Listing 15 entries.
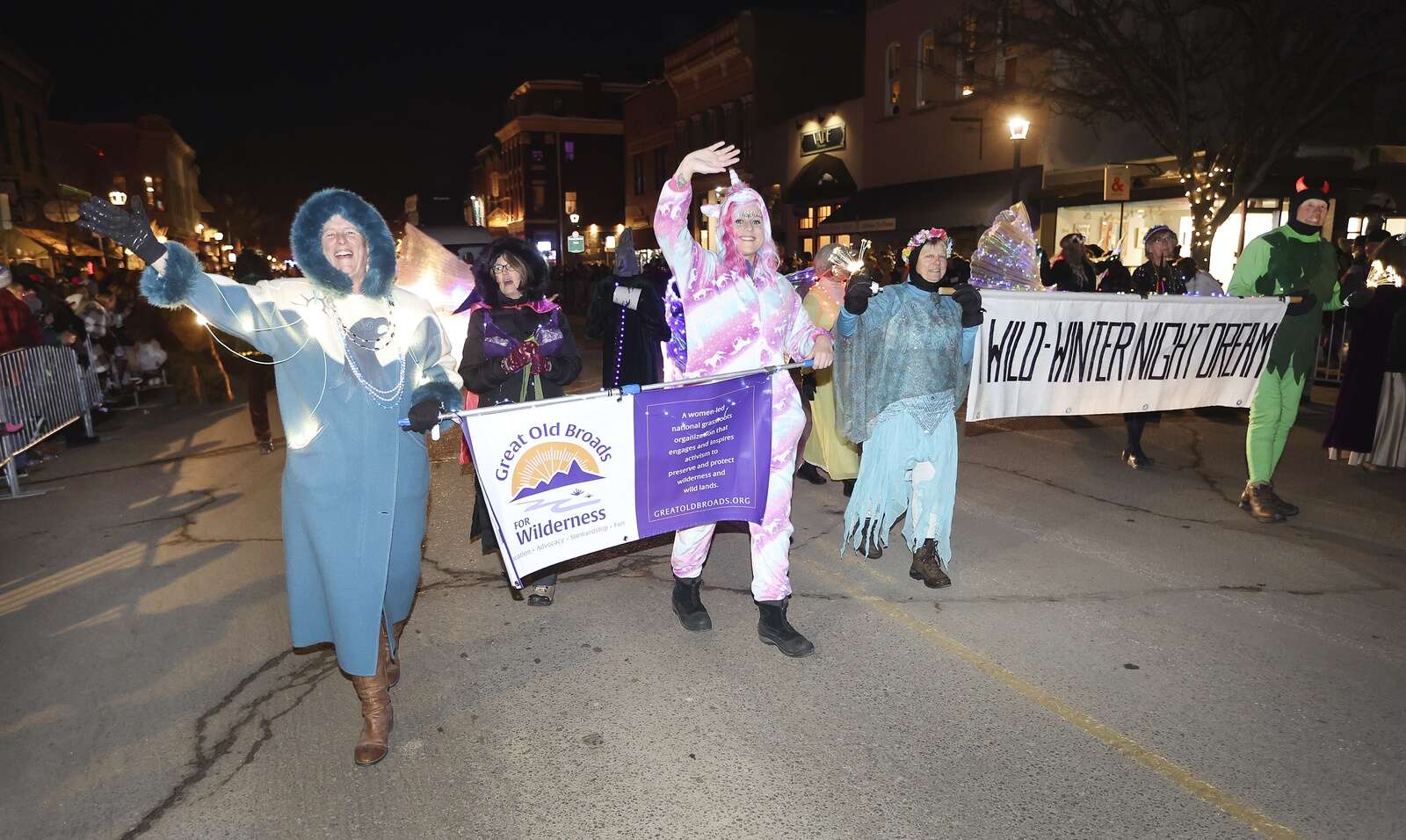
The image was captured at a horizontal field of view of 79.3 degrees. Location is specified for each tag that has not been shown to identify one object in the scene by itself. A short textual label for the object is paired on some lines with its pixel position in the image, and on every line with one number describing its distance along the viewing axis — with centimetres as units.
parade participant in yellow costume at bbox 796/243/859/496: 639
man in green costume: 570
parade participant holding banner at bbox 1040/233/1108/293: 861
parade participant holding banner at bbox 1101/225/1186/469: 721
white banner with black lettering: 522
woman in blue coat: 295
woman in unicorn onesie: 367
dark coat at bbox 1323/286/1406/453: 699
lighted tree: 1204
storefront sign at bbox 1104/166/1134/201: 1521
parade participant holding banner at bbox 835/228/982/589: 445
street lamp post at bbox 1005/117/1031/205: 1547
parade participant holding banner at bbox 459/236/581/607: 428
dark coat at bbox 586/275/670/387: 603
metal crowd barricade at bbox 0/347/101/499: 716
